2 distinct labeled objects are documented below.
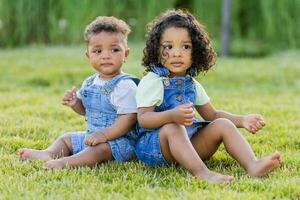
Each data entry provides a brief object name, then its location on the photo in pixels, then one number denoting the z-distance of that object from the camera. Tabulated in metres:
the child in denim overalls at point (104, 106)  3.32
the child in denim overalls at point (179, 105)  3.10
